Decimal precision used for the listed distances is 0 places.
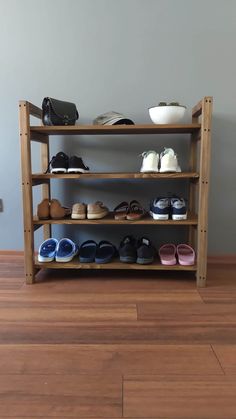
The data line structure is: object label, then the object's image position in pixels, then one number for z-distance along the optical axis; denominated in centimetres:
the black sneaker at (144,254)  181
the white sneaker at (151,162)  174
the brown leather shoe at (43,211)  183
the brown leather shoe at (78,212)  182
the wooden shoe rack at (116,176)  166
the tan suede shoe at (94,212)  181
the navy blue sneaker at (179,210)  176
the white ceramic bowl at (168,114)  173
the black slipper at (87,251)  184
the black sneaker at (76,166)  178
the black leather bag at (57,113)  173
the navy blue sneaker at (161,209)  178
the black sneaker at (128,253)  183
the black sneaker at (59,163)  179
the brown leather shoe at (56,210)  185
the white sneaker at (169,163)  171
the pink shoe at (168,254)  181
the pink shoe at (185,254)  180
